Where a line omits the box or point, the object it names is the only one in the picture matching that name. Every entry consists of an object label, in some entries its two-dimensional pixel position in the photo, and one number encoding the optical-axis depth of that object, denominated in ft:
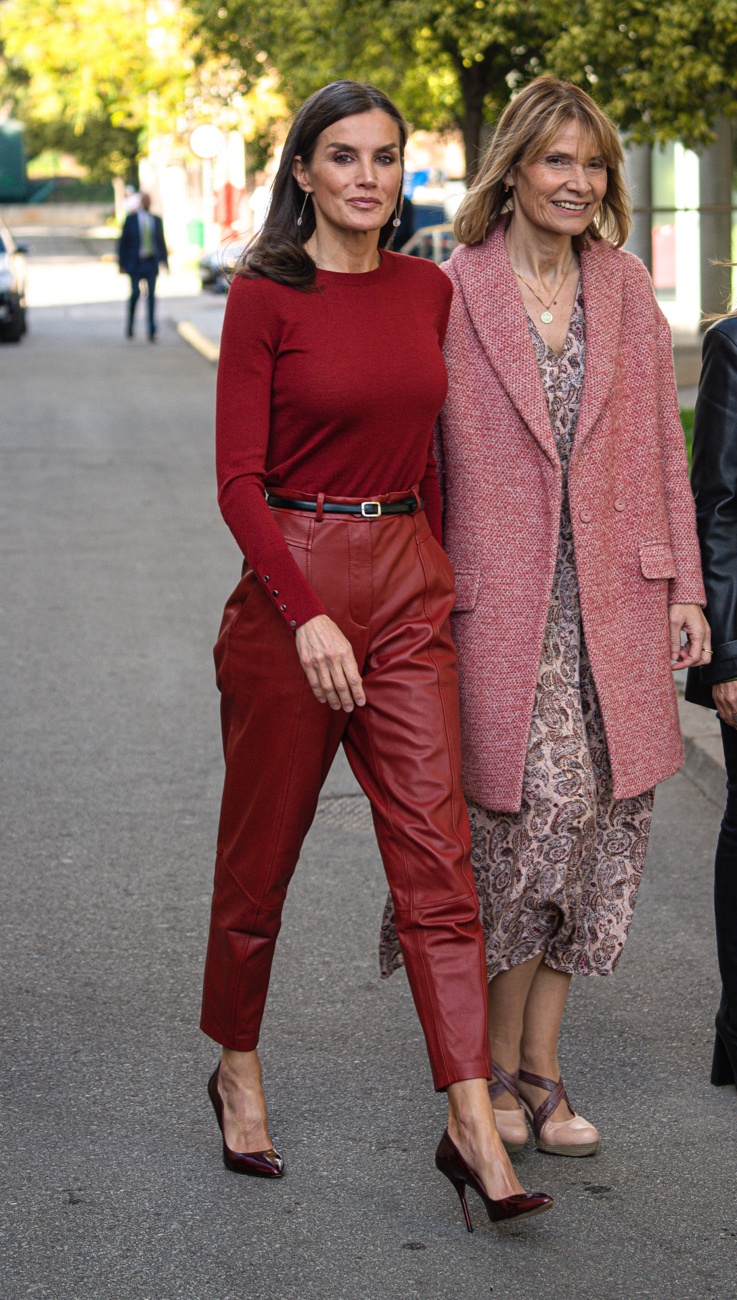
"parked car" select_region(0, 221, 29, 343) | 82.58
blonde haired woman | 11.43
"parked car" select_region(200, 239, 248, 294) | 117.69
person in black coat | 12.00
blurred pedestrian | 83.56
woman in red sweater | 10.57
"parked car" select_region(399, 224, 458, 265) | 82.84
